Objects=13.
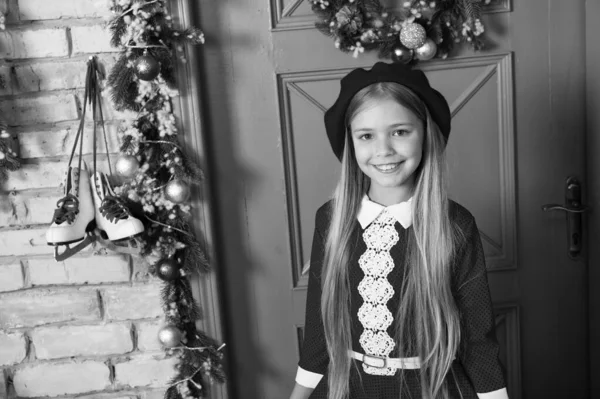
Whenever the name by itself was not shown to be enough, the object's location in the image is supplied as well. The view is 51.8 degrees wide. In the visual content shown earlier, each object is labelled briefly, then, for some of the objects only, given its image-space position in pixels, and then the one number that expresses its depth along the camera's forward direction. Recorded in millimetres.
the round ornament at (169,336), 1788
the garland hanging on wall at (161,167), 1662
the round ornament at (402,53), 1809
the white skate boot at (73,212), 1597
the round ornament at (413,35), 1743
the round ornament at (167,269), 1739
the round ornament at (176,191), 1711
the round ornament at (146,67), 1599
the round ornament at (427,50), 1785
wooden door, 1886
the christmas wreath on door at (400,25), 1766
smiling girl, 1418
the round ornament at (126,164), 1678
